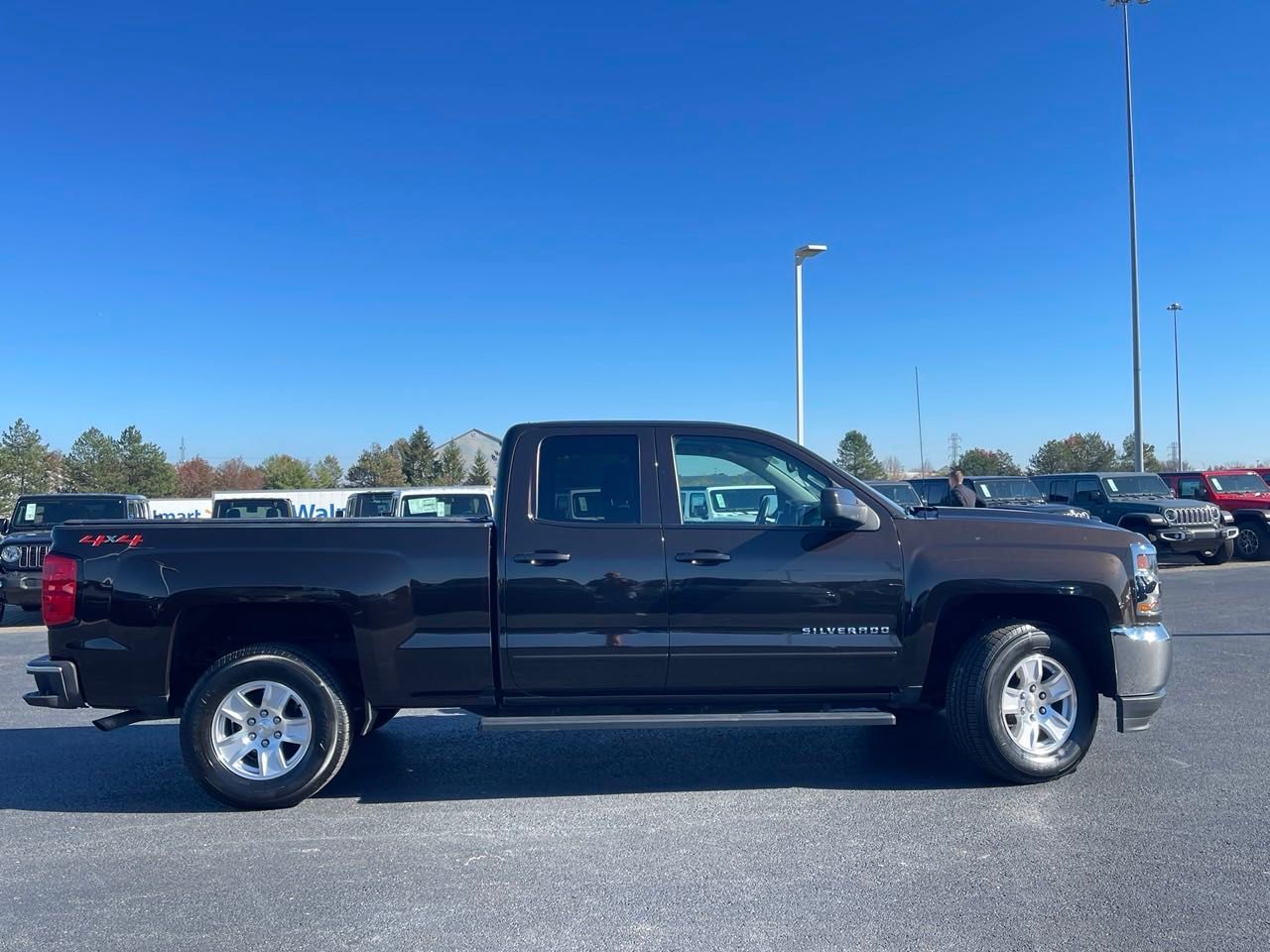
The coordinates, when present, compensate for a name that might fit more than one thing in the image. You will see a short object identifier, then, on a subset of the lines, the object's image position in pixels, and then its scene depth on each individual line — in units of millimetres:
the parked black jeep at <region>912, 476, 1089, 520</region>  19250
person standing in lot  13641
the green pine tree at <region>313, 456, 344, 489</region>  74094
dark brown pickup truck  4957
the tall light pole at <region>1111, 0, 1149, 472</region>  25594
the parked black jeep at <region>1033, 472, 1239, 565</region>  17141
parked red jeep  19000
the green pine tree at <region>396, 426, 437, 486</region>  63312
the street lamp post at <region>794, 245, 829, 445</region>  17875
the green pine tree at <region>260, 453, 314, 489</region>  69625
